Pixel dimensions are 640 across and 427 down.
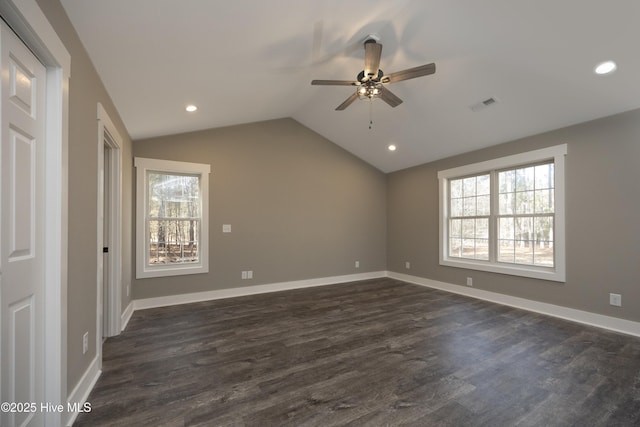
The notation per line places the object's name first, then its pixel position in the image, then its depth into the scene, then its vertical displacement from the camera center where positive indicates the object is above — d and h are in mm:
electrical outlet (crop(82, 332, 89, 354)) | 1929 -896
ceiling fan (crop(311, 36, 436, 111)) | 2454 +1266
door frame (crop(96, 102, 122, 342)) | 2906 -265
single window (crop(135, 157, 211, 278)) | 3994 -45
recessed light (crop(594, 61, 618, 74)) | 2590 +1377
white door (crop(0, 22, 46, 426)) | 1209 -65
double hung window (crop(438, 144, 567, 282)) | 3735 -24
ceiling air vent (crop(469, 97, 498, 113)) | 3443 +1390
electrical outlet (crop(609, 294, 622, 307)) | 3150 -984
